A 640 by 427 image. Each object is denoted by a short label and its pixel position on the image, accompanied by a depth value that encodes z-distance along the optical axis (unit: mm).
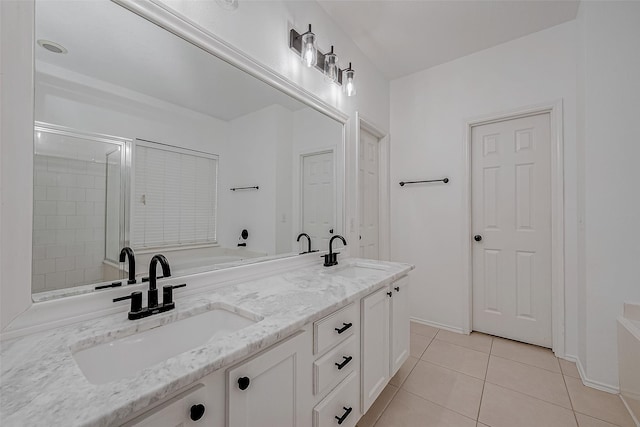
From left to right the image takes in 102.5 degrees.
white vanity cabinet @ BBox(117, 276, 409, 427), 674
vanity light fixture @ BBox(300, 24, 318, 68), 1626
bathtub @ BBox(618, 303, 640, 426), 1450
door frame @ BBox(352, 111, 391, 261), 2963
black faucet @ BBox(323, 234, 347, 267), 1891
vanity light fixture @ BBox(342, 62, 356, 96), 2080
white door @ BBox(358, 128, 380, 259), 2648
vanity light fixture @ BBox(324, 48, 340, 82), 1857
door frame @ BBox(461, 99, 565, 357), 2148
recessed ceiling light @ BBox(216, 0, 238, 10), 1224
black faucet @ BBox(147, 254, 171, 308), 940
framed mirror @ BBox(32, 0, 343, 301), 847
